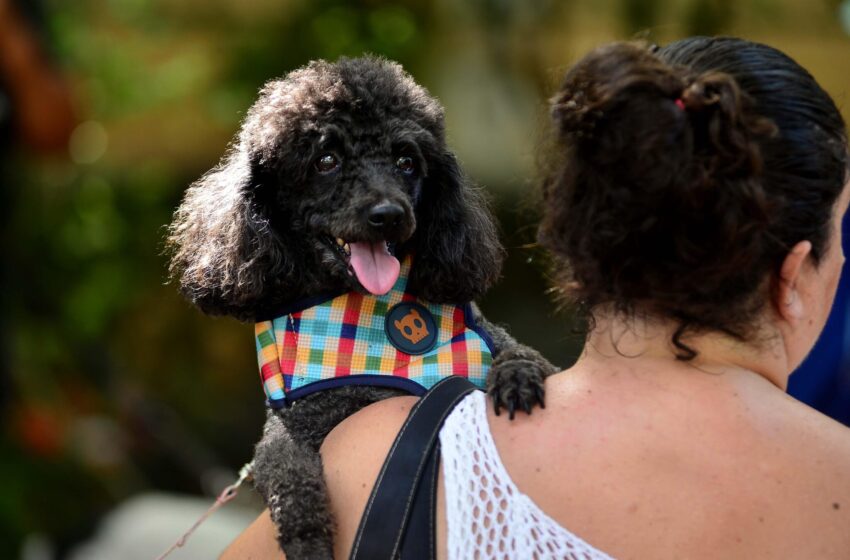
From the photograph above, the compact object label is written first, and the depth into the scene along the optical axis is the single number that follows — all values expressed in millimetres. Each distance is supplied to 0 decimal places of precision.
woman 2079
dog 2356
